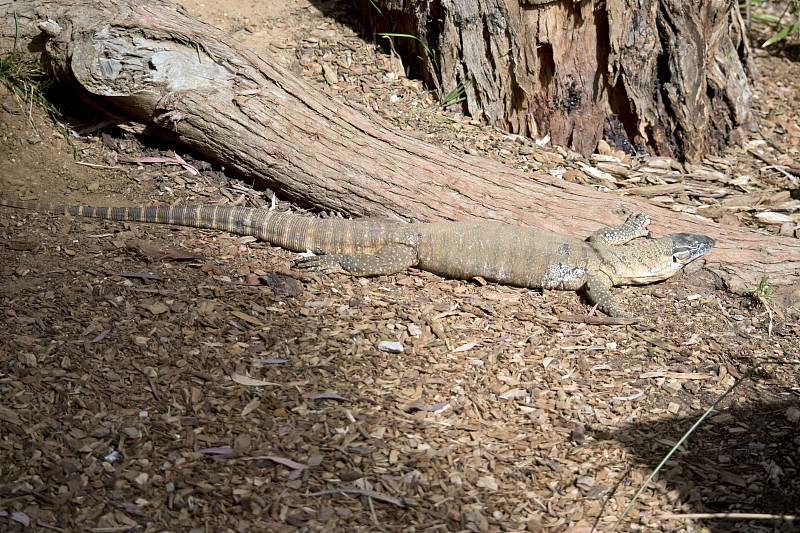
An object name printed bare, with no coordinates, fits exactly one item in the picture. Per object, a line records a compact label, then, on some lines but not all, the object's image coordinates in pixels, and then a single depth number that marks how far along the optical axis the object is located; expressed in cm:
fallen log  534
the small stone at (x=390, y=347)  415
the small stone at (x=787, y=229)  575
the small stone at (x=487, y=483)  327
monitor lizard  514
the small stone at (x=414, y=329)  436
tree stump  611
